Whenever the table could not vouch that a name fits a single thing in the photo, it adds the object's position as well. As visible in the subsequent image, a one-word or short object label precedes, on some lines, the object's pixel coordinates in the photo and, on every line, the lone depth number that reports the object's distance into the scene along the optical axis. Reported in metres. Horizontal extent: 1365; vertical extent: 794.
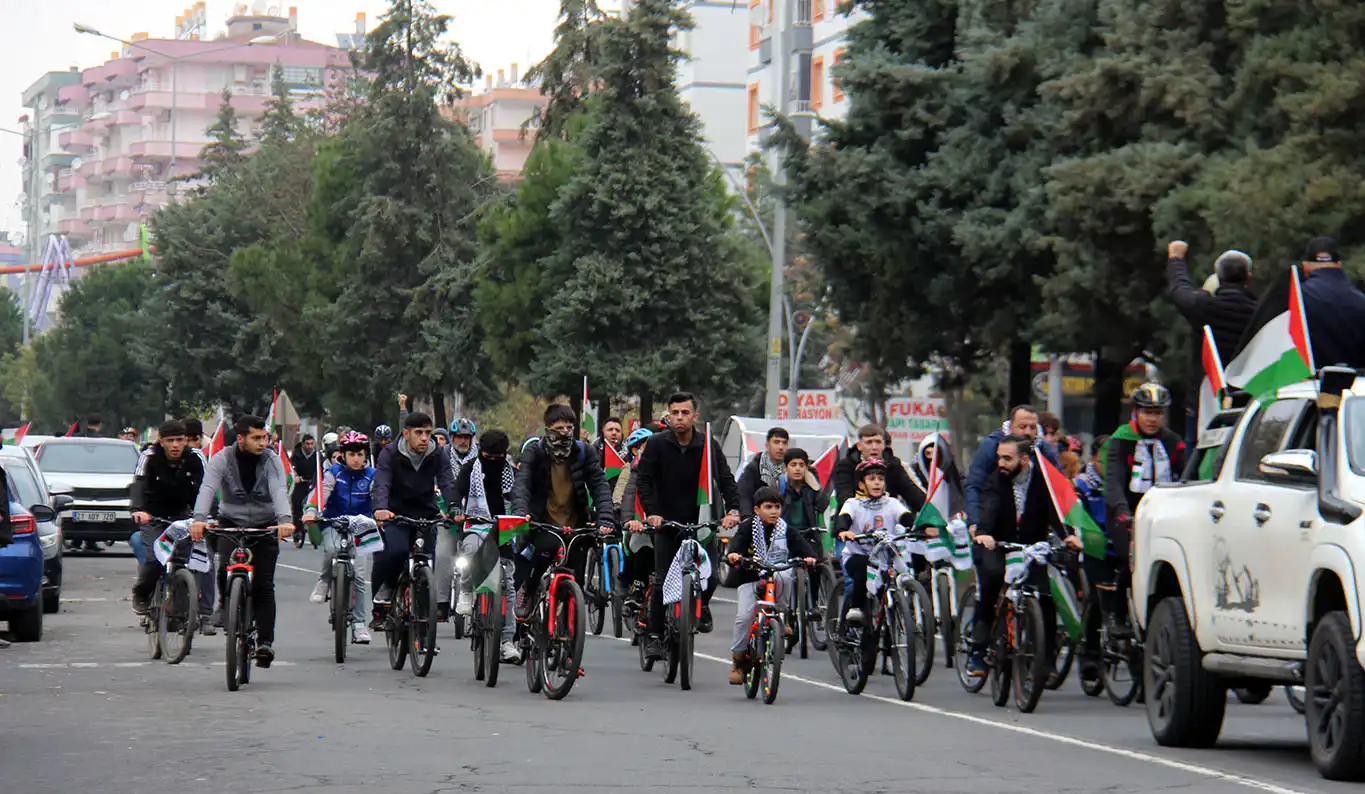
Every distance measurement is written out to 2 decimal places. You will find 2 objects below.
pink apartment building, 195.38
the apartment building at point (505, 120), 159.50
